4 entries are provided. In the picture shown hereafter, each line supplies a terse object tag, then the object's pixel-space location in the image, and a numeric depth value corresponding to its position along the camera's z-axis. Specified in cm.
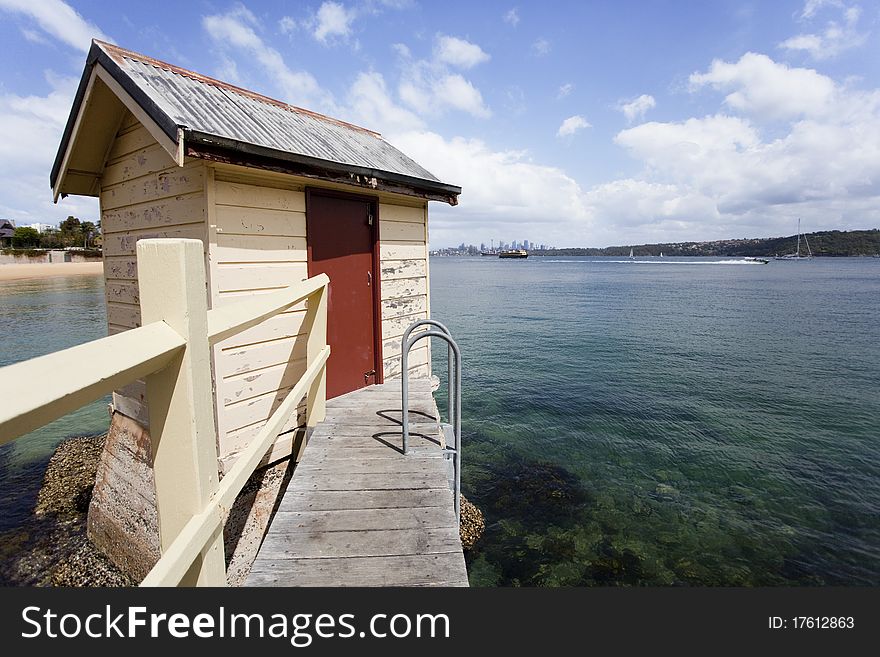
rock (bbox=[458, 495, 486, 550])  735
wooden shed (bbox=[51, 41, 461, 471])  427
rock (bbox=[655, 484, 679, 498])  860
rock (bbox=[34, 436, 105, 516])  799
